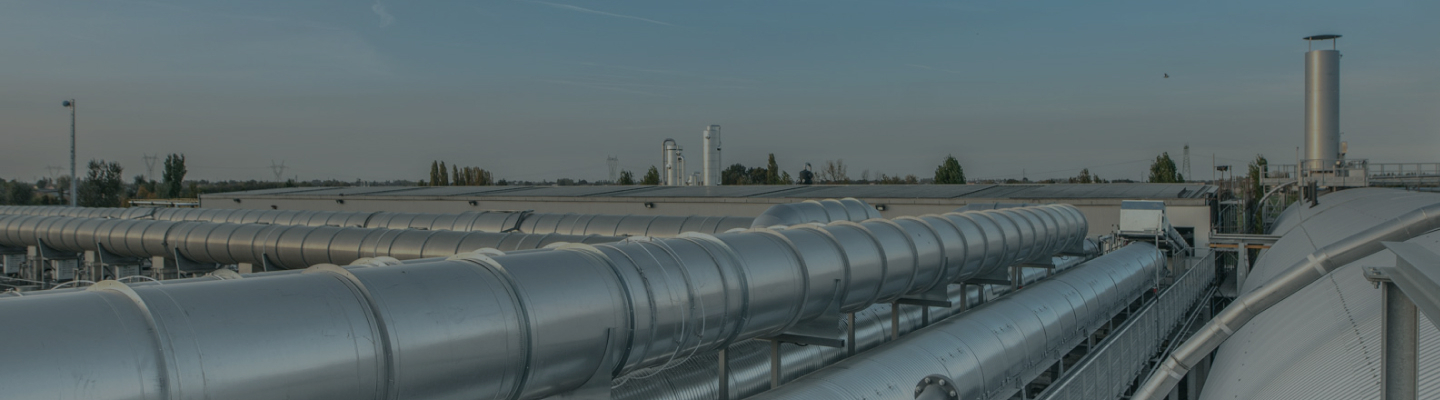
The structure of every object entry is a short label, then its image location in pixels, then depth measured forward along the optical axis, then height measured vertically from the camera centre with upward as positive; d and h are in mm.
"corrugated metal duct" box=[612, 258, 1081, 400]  8330 -2098
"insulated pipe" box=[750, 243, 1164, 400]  7527 -1849
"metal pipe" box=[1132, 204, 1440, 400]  8062 -1170
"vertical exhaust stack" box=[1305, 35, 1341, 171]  37938 +3188
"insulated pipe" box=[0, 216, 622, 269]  14297 -949
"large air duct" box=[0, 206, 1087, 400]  3707 -756
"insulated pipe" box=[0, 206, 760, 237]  17062 -754
